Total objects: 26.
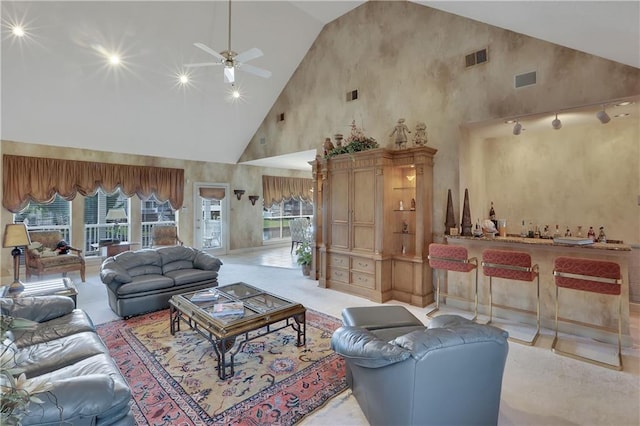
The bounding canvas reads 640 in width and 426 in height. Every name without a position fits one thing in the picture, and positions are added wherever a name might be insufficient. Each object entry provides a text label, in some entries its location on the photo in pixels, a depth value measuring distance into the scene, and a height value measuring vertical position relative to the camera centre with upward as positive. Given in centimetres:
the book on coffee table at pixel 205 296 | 342 -90
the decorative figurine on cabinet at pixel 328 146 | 575 +129
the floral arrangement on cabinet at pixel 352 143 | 514 +125
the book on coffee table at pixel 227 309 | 296 -91
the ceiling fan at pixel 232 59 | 372 +196
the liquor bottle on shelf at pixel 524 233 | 443 -29
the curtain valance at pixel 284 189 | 1007 +93
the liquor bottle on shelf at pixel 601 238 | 378 -32
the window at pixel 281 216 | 1045 +0
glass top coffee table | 274 -96
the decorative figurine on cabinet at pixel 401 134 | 495 +129
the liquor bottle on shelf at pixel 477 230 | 444 -25
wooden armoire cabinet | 477 -15
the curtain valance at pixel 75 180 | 590 +83
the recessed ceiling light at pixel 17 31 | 420 +258
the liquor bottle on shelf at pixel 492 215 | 467 -2
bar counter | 339 -102
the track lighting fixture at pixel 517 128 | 407 +113
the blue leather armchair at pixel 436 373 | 167 -90
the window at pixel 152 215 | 787 +6
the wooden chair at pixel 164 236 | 763 -47
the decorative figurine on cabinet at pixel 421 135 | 472 +123
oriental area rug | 229 -142
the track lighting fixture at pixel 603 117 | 350 +109
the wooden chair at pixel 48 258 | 559 -73
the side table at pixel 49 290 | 341 -81
